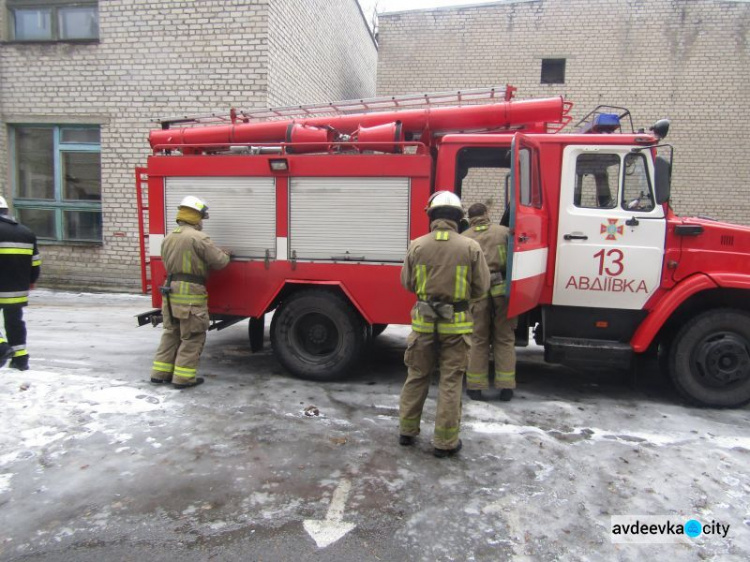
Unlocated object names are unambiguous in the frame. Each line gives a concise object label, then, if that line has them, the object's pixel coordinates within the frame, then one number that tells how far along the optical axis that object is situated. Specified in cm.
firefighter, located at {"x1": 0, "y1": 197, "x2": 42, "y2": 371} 479
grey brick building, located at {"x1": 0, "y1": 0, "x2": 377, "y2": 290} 866
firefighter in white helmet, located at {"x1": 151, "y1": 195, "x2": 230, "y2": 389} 456
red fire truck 431
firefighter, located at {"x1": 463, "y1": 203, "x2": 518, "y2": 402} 443
